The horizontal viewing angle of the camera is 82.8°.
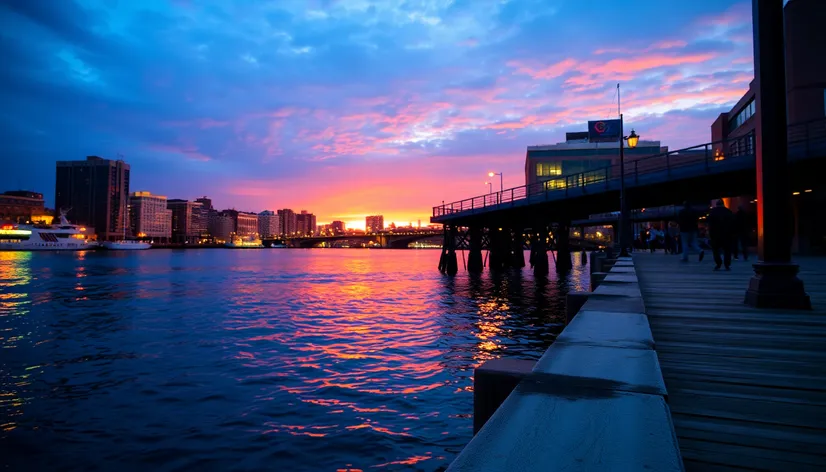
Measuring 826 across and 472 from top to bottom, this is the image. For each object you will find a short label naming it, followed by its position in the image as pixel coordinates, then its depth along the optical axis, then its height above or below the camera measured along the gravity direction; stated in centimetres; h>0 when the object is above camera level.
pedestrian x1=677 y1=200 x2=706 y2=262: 1956 +82
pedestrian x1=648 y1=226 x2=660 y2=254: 3866 +48
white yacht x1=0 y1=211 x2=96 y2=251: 13788 +192
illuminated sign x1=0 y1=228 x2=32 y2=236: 13914 +369
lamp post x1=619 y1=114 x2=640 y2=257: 2426 +136
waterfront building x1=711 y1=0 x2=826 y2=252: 3406 +1323
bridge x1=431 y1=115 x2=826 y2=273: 2412 +328
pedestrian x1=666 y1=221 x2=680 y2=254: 3322 +3
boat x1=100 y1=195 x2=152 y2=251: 16738 -37
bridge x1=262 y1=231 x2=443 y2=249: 13150 +207
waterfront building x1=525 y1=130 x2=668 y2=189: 10400 +1913
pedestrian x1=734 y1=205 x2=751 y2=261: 1826 +73
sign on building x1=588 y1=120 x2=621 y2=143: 9850 +2412
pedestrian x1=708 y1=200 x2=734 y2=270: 1498 +43
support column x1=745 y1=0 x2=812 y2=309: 662 +88
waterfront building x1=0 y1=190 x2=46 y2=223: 19275 +1286
